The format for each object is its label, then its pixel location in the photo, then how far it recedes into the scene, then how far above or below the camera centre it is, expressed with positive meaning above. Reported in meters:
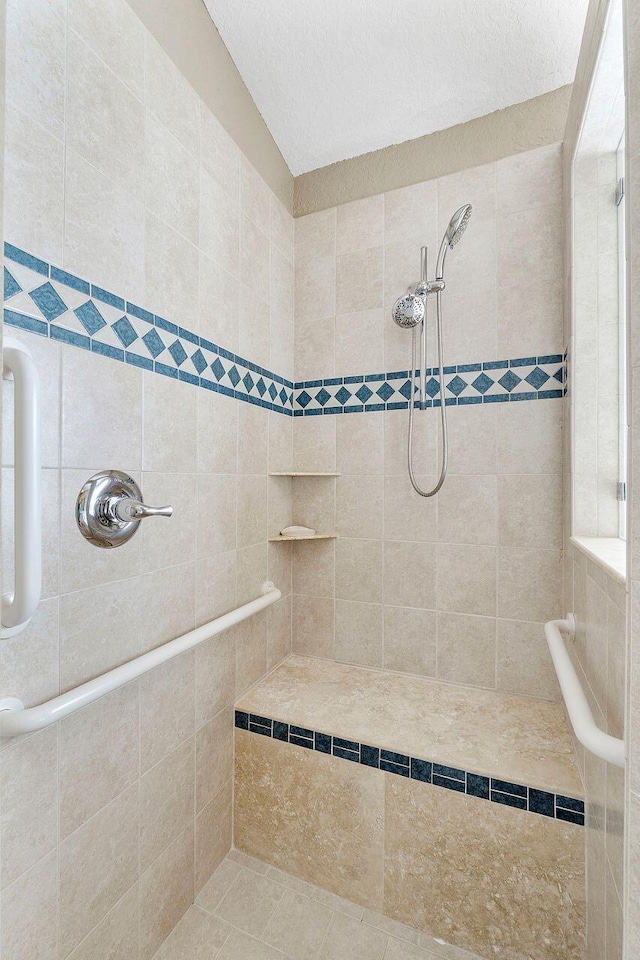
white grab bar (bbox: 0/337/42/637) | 0.67 +0.00
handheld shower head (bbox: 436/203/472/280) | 1.42 +0.85
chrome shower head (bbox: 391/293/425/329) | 1.63 +0.64
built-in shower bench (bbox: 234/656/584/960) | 1.11 -0.90
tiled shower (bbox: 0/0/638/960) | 0.90 -0.24
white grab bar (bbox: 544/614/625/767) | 0.65 -0.40
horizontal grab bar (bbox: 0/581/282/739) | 0.77 -0.41
